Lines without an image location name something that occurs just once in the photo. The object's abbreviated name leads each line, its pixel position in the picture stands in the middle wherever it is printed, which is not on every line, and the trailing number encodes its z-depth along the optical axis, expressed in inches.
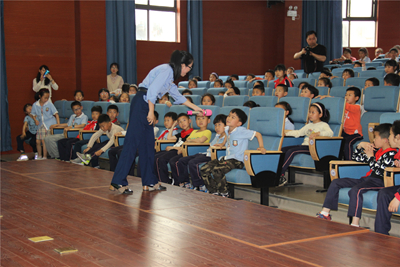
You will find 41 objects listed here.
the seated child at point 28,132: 296.8
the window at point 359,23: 506.9
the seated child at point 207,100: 209.2
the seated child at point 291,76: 297.8
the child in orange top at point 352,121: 170.9
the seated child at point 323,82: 225.8
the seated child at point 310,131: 160.4
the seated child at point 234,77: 340.1
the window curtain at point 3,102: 325.1
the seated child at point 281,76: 250.7
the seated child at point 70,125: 266.1
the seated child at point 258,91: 232.5
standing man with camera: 280.4
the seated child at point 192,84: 328.2
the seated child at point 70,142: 250.8
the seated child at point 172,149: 181.3
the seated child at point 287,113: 174.2
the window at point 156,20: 402.9
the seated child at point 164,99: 245.8
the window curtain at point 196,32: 411.0
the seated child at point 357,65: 348.2
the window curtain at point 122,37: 370.0
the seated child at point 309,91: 196.5
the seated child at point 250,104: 189.1
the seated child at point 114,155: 207.2
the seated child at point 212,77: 362.6
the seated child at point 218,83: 309.0
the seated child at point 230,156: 150.9
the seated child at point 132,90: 294.3
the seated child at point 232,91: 246.2
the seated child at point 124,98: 272.5
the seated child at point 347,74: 260.4
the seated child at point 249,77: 327.6
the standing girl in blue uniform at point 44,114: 280.8
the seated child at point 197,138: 174.4
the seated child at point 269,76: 303.0
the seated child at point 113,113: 241.4
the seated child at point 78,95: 307.0
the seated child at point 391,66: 244.4
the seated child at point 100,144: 220.4
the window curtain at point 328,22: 462.9
